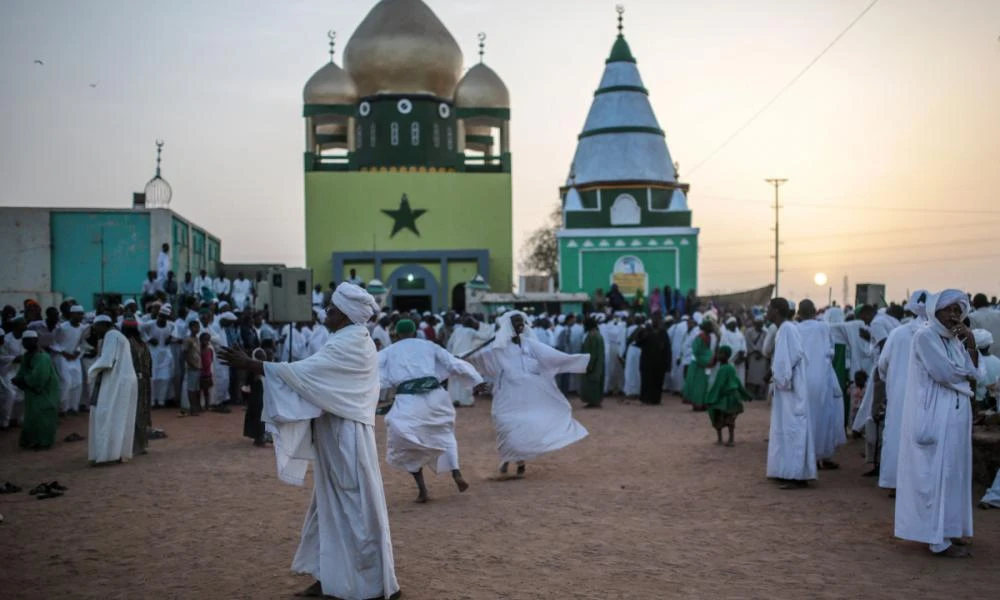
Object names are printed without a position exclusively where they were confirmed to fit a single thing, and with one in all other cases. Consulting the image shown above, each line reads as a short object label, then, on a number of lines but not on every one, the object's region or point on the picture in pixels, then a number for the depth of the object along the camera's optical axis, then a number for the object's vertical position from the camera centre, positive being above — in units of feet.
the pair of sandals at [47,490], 30.09 -6.04
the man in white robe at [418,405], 28.04 -3.14
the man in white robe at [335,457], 18.48 -3.10
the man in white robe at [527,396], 33.12 -3.43
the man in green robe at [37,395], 38.88 -4.07
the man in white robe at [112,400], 35.53 -3.83
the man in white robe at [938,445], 21.48 -3.29
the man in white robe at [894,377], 27.53 -2.28
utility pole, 163.43 +7.80
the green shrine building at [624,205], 117.60 +11.03
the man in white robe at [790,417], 30.27 -3.74
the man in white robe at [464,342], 62.85 -3.04
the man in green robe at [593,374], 58.59 -4.69
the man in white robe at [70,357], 48.49 -3.11
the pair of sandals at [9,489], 30.81 -6.08
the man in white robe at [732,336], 57.36 -2.38
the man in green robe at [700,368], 54.60 -4.14
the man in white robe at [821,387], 32.19 -3.01
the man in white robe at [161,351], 56.44 -3.26
